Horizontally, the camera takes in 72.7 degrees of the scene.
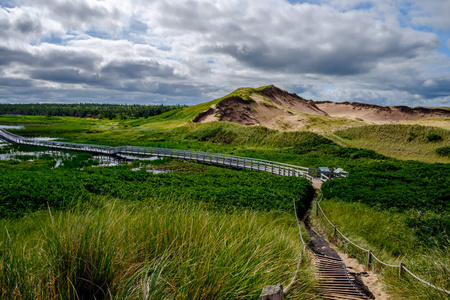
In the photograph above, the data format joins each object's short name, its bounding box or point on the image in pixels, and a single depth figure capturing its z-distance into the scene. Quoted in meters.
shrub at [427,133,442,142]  44.89
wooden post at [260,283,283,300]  3.12
